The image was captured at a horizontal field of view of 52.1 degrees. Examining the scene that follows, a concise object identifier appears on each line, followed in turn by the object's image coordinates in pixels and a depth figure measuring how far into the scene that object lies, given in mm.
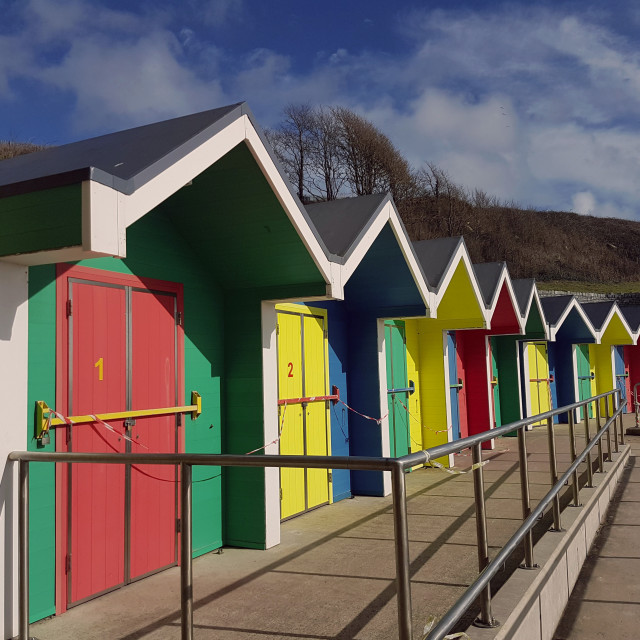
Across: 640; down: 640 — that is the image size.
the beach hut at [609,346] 20141
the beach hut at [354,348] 7410
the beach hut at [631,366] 24072
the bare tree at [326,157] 38594
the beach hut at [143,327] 3896
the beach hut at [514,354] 15125
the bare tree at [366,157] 40062
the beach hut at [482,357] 13102
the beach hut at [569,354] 18111
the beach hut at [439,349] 10758
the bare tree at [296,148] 38062
